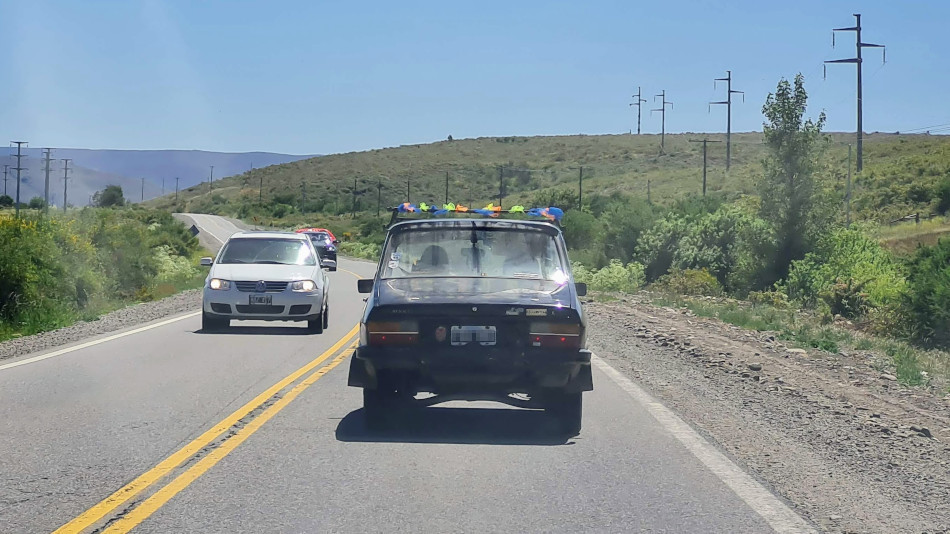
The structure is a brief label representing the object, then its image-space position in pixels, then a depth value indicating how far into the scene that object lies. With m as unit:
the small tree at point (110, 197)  173.50
